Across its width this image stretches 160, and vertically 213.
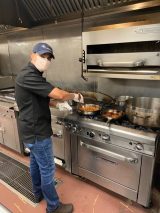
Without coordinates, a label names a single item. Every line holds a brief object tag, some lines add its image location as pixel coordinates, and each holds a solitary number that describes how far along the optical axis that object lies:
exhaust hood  1.52
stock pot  1.34
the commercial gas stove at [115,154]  1.33
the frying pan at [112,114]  1.51
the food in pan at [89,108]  1.67
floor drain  1.82
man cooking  1.24
